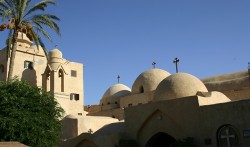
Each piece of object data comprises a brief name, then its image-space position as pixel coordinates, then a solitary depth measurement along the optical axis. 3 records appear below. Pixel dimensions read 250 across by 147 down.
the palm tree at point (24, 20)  20.00
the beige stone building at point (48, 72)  34.53
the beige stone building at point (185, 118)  17.23
